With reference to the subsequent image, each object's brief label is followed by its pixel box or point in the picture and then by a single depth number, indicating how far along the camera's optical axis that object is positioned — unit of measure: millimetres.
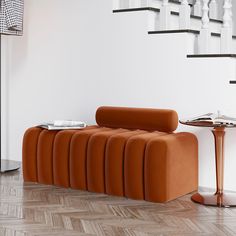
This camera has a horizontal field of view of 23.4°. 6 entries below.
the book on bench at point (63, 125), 4367
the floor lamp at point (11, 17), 4695
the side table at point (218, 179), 3795
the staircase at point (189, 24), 4250
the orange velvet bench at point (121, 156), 3836
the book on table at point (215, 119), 3732
